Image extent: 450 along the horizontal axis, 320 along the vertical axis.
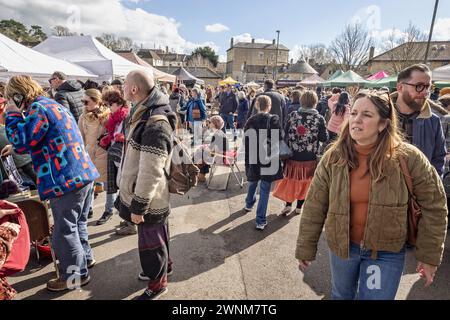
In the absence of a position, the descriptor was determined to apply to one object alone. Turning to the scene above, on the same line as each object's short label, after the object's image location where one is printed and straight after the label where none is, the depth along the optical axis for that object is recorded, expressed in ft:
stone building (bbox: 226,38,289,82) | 266.98
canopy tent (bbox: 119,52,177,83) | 45.23
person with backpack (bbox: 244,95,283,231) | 13.29
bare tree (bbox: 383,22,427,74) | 85.95
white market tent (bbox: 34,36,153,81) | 29.07
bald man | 7.36
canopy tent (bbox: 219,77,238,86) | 79.86
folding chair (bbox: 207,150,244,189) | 19.52
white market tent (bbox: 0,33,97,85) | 18.92
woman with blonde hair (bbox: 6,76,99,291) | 7.60
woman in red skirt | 13.62
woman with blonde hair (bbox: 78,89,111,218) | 13.57
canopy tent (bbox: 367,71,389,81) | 54.63
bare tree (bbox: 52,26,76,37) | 110.72
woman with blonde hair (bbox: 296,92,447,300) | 5.44
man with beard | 8.42
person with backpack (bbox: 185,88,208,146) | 30.35
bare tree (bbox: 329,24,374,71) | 121.19
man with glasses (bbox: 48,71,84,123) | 14.65
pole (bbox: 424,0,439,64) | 41.02
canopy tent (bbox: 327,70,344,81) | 60.54
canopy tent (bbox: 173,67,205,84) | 56.09
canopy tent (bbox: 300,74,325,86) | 70.86
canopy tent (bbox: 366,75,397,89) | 43.49
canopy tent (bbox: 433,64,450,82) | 26.02
